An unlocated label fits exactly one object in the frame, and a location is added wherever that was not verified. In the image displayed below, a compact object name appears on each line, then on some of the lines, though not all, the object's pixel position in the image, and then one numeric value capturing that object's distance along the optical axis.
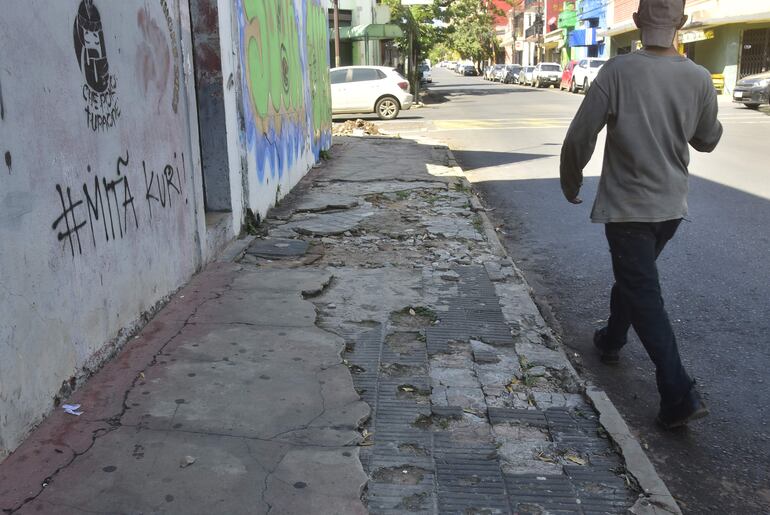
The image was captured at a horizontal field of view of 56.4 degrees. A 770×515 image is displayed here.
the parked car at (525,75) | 48.01
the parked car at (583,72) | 34.62
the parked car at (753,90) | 20.87
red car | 37.72
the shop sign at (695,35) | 32.53
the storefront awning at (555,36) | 59.66
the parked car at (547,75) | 43.34
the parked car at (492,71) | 60.81
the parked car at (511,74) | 53.88
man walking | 3.27
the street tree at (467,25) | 32.47
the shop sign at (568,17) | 54.41
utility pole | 22.92
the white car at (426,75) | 45.39
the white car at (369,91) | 20.66
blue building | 48.34
